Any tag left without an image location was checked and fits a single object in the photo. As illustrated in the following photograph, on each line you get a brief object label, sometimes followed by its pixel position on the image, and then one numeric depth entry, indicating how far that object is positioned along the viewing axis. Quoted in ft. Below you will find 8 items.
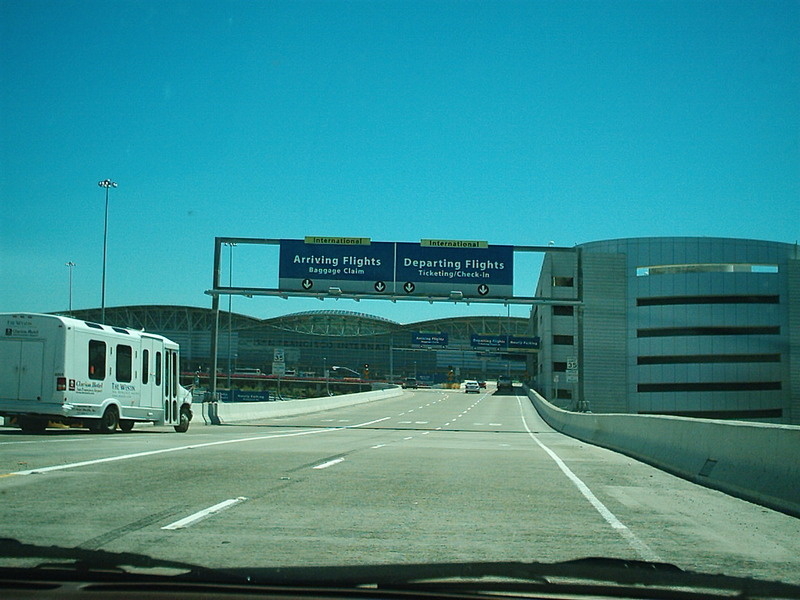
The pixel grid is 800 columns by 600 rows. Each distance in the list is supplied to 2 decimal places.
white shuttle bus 67.51
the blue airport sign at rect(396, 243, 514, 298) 123.75
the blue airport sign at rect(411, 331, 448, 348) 389.39
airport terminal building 363.15
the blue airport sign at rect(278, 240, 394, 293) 124.47
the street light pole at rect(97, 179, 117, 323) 164.66
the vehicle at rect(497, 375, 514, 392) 360.07
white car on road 343.46
